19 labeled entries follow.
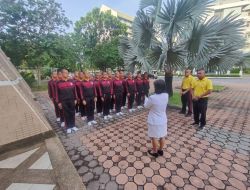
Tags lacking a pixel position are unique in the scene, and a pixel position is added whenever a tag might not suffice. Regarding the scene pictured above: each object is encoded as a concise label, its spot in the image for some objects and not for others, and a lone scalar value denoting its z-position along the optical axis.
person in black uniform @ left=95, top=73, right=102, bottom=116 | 5.33
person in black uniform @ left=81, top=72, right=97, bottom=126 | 4.83
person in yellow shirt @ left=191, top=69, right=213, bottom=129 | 4.21
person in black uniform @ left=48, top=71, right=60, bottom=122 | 5.00
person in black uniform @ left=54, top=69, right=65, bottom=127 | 4.30
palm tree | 5.82
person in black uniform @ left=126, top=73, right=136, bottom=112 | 6.20
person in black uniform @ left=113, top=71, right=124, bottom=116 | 5.71
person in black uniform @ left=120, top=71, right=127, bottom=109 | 6.01
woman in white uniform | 2.75
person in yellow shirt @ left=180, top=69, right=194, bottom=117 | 5.41
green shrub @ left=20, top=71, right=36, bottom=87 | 14.20
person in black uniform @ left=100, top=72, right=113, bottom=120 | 5.36
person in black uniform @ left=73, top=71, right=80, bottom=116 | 4.95
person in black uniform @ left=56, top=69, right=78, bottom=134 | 4.25
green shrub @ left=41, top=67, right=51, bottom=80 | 22.88
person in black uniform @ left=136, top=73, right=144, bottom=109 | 6.57
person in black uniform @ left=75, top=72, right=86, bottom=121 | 4.83
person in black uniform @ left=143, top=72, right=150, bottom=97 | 6.73
